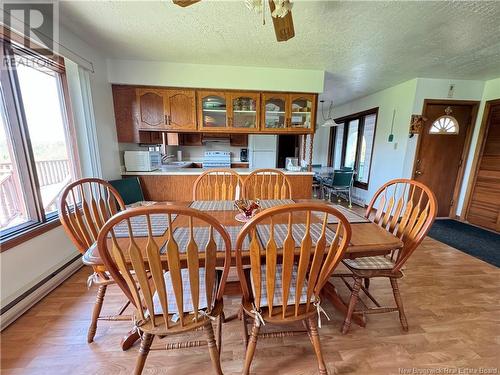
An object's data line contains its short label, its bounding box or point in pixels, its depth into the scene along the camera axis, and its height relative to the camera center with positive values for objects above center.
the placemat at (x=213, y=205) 1.58 -0.49
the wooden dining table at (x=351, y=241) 1.04 -0.51
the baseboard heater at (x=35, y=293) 1.38 -1.16
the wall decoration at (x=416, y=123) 3.15 +0.38
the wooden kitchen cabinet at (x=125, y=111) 2.74 +0.44
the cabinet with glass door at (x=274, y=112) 2.95 +0.50
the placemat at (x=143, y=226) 1.15 -0.50
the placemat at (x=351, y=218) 1.36 -0.50
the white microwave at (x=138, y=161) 2.82 -0.23
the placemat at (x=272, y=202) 1.67 -0.48
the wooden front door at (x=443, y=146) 3.23 +0.03
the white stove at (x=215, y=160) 4.50 -0.32
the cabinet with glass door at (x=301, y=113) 2.99 +0.49
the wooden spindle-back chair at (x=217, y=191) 1.94 -0.47
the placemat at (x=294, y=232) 1.08 -0.49
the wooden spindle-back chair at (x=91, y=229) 1.15 -0.51
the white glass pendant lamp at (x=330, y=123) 4.31 +0.50
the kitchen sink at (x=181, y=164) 4.22 -0.40
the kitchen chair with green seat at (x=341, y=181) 3.96 -0.68
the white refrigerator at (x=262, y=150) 4.35 -0.10
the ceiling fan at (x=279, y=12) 1.10 +0.76
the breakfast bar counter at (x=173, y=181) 2.88 -0.51
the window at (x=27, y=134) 1.53 +0.08
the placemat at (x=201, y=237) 1.01 -0.50
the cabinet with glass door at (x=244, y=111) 2.92 +0.50
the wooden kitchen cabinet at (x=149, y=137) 2.90 +0.10
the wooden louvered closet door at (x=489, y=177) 3.01 -0.44
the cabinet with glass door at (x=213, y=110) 2.85 +0.49
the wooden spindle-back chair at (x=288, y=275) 0.81 -0.58
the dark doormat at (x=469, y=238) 2.42 -1.24
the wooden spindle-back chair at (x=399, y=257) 1.23 -0.69
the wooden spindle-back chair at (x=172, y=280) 0.77 -0.57
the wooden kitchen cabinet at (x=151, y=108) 2.77 +0.50
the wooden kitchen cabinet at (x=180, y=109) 2.79 +0.49
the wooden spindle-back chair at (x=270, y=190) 1.85 -0.43
